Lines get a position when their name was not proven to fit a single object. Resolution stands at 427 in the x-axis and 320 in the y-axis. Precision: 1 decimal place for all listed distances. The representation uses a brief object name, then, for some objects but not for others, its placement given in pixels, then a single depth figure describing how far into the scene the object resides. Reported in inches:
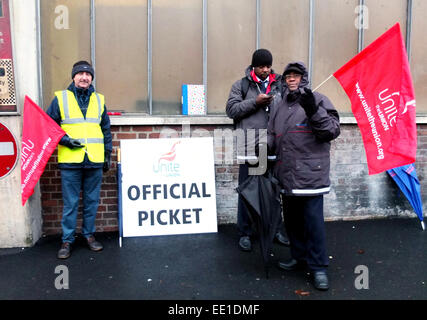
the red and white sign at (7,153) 188.1
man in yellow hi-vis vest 177.9
